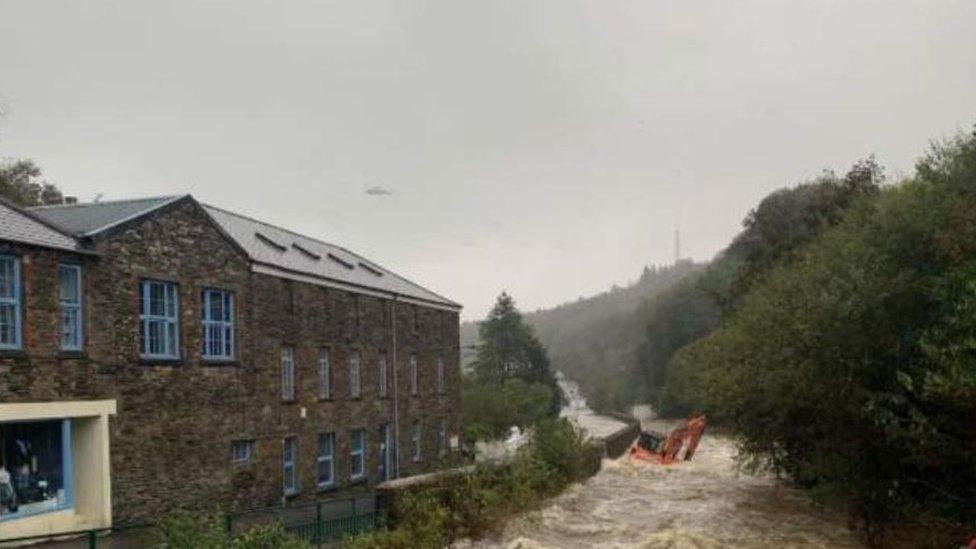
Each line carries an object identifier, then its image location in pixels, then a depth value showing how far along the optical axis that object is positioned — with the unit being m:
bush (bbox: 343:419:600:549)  17.55
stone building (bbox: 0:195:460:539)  20.45
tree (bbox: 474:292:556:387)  91.81
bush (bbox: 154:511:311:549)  12.76
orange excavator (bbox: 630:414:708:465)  41.09
